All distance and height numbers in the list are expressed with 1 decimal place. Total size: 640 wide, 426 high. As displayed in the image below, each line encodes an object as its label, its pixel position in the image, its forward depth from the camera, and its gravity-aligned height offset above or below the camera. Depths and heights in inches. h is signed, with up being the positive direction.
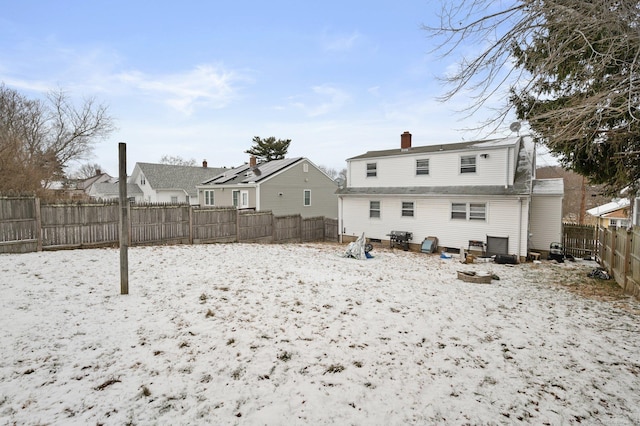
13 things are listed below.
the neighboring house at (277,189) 951.6 +47.5
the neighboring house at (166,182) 1293.1 +94.7
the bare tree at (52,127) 893.8 +242.5
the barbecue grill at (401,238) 672.4 -79.5
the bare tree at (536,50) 157.6 +90.7
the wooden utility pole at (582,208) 1096.3 -23.7
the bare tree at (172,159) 2568.9 +372.4
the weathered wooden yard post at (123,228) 247.6 -19.5
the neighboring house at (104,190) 1599.2 +72.4
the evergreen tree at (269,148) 1753.2 +316.8
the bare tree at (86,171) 2820.1 +305.4
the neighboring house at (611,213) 1129.4 -47.5
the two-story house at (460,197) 577.3 +10.8
